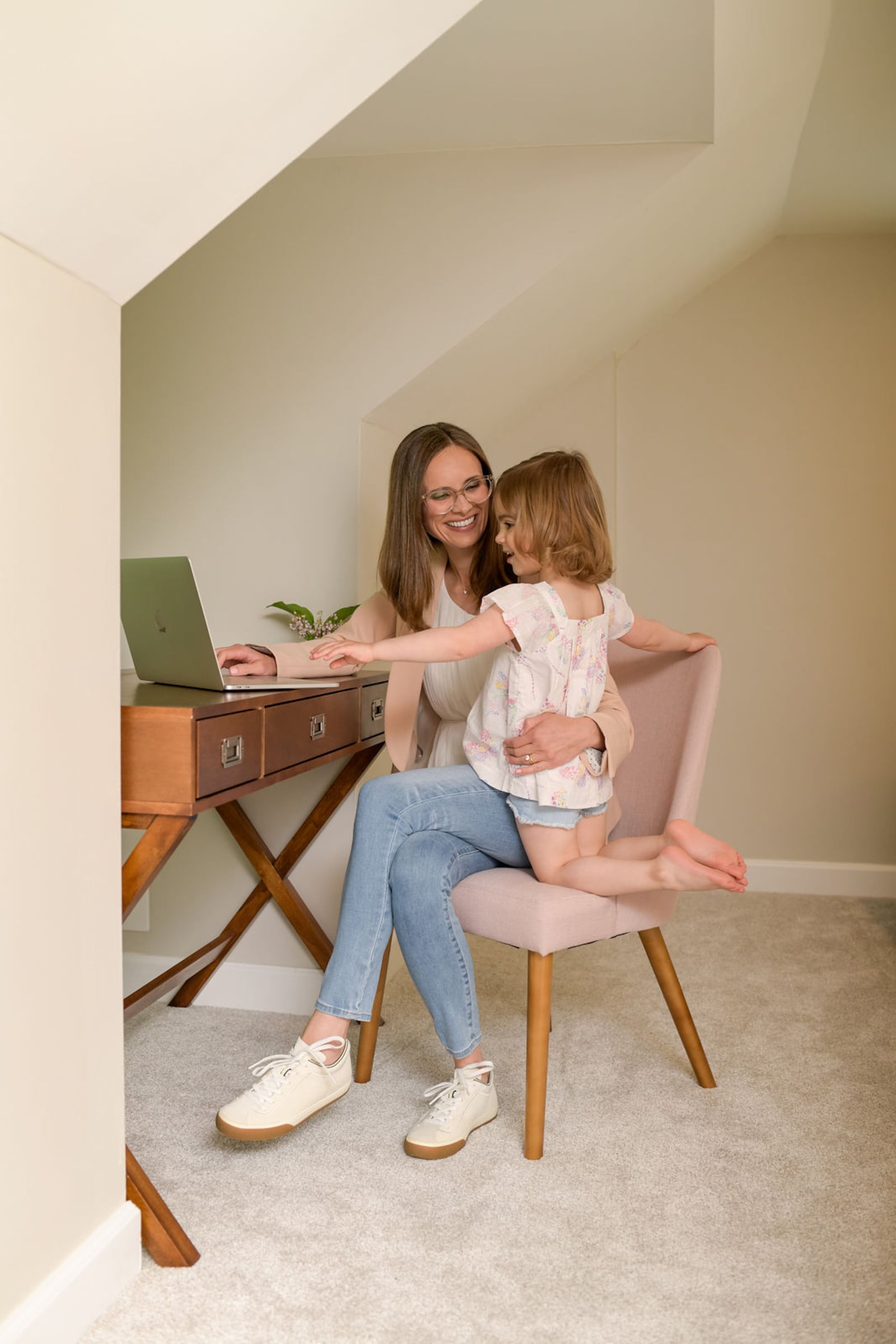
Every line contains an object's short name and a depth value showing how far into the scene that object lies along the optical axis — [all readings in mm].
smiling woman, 1872
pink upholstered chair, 1902
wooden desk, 1599
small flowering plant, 2623
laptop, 1863
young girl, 1955
